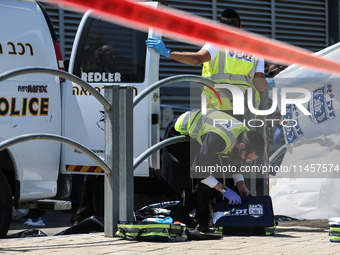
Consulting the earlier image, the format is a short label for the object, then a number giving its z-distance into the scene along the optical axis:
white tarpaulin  10.31
